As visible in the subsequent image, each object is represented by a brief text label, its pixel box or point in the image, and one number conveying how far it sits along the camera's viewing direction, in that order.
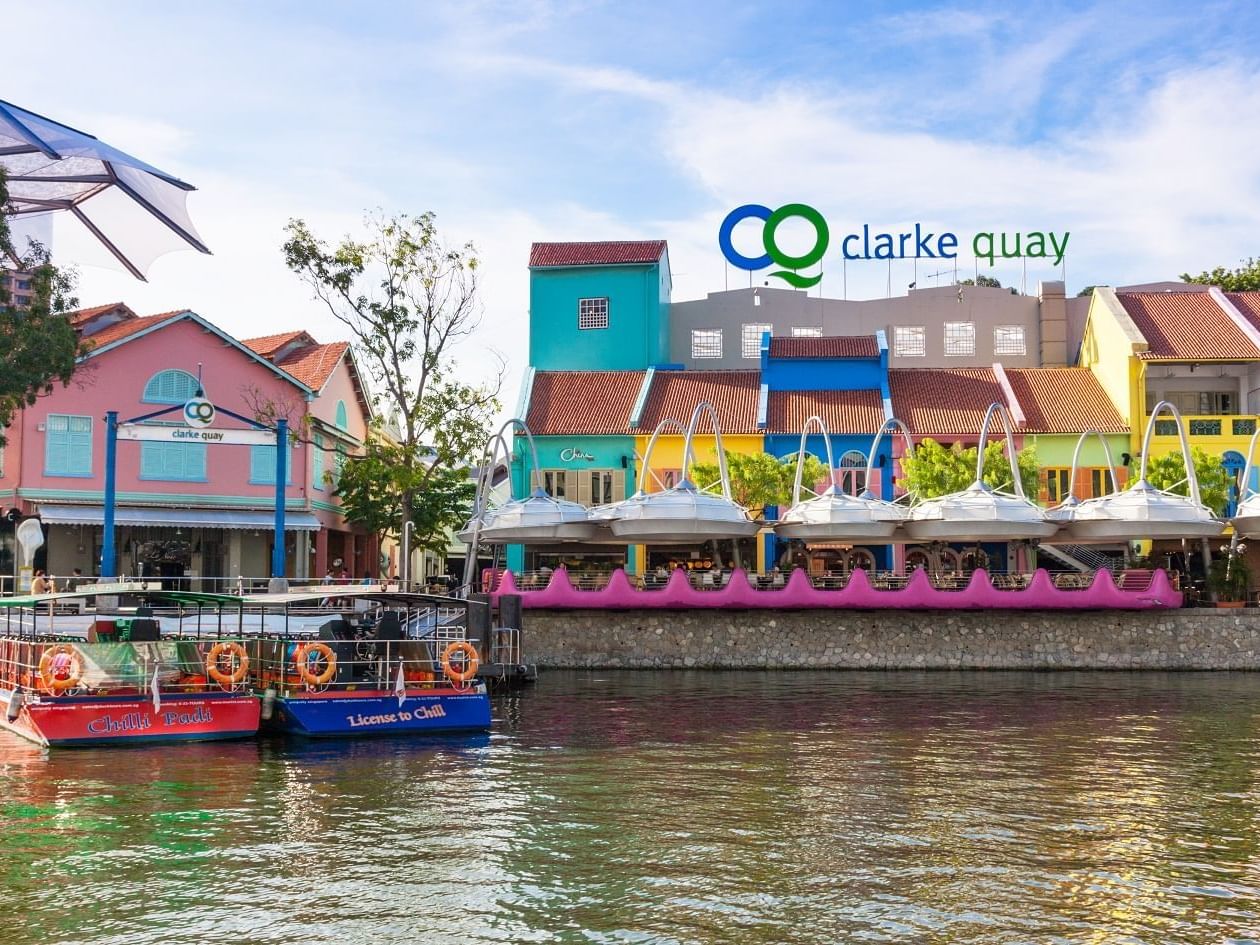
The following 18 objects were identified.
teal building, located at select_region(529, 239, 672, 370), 52.78
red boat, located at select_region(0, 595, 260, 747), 21.14
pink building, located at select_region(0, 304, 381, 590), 41.47
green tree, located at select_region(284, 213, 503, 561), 43.72
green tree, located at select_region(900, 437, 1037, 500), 41.78
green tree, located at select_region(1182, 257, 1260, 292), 58.31
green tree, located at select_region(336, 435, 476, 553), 46.09
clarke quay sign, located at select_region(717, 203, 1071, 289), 55.22
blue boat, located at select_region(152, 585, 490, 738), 22.72
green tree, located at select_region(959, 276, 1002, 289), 73.34
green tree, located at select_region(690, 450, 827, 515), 42.62
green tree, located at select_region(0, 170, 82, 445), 32.41
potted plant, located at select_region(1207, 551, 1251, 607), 38.56
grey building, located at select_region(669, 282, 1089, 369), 54.53
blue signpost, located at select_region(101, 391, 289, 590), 36.88
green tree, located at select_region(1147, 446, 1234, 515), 41.41
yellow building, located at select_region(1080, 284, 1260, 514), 46.53
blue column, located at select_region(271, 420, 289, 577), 39.25
